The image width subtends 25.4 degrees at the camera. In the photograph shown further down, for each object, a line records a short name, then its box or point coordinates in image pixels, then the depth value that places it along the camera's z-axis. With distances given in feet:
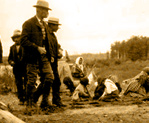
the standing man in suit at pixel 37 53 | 20.38
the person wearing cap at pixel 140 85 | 31.22
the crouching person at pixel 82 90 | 30.13
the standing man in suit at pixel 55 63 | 21.99
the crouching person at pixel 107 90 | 28.60
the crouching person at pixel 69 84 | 35.83
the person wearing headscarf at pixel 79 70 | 39.83
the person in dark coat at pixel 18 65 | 26.35
